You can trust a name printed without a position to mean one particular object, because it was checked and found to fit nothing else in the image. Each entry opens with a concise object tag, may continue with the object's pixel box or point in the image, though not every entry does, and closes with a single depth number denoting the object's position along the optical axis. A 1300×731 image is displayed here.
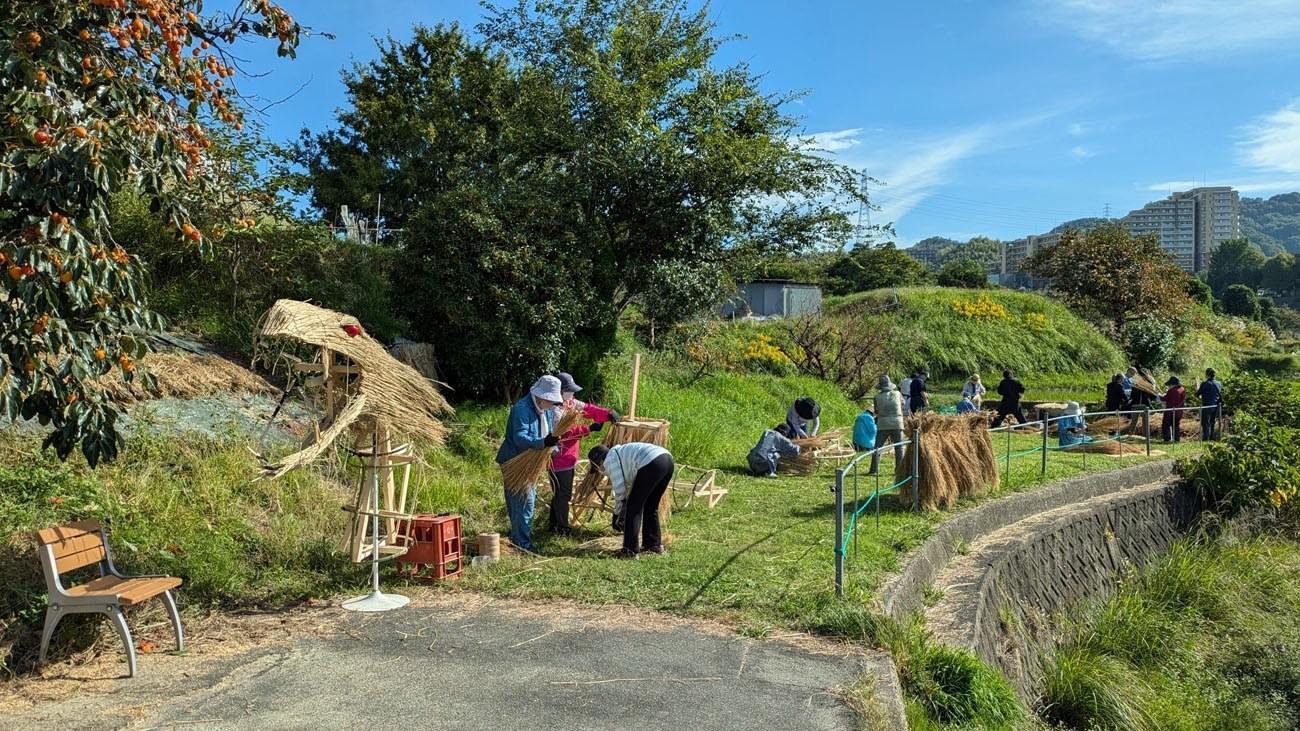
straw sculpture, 6.13
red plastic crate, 7.09
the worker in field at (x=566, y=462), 8.41
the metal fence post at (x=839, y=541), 6.48
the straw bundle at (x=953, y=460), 10.21
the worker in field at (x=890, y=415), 11.92
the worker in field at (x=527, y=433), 7.60
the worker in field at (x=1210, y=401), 17.42
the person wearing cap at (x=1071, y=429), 16.86
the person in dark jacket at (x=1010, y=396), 18.75
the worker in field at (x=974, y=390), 18.57
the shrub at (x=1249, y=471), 13.57
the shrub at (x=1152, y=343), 29.19
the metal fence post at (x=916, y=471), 9.96
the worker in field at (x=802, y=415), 13.27
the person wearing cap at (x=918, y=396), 18.42
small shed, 33.59
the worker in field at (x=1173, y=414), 17.89
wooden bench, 5.14
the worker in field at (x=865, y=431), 12.25
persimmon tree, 4.61
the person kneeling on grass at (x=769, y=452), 12.68
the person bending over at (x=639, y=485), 7.73
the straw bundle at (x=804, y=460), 12.93
